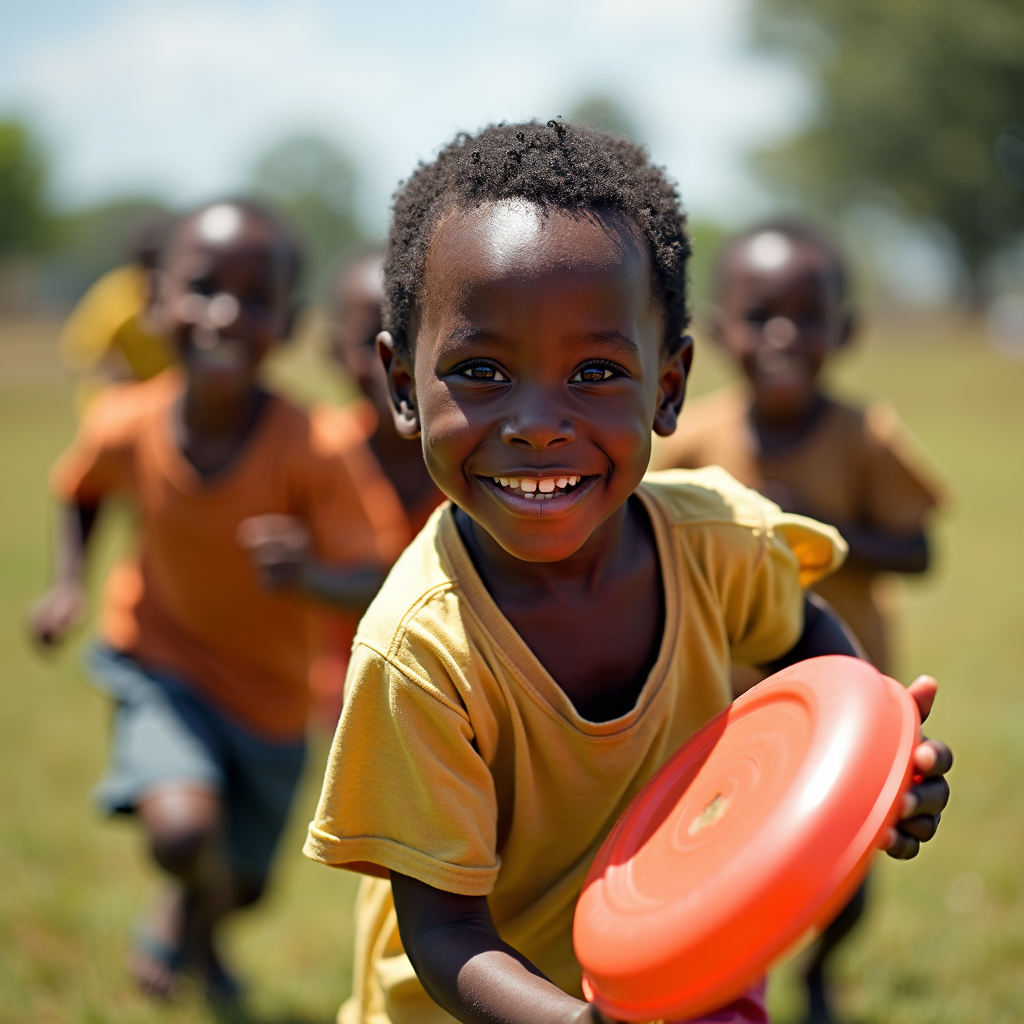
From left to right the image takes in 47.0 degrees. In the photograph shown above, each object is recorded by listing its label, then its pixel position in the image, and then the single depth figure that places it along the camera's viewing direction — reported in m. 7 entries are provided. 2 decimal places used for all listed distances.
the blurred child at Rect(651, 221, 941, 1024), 3.72
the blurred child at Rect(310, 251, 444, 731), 4.47
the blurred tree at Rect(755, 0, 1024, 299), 40.53
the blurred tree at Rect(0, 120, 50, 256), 66.00
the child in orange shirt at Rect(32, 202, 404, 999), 3.76
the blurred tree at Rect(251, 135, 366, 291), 92.38
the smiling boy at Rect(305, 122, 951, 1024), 1.75
